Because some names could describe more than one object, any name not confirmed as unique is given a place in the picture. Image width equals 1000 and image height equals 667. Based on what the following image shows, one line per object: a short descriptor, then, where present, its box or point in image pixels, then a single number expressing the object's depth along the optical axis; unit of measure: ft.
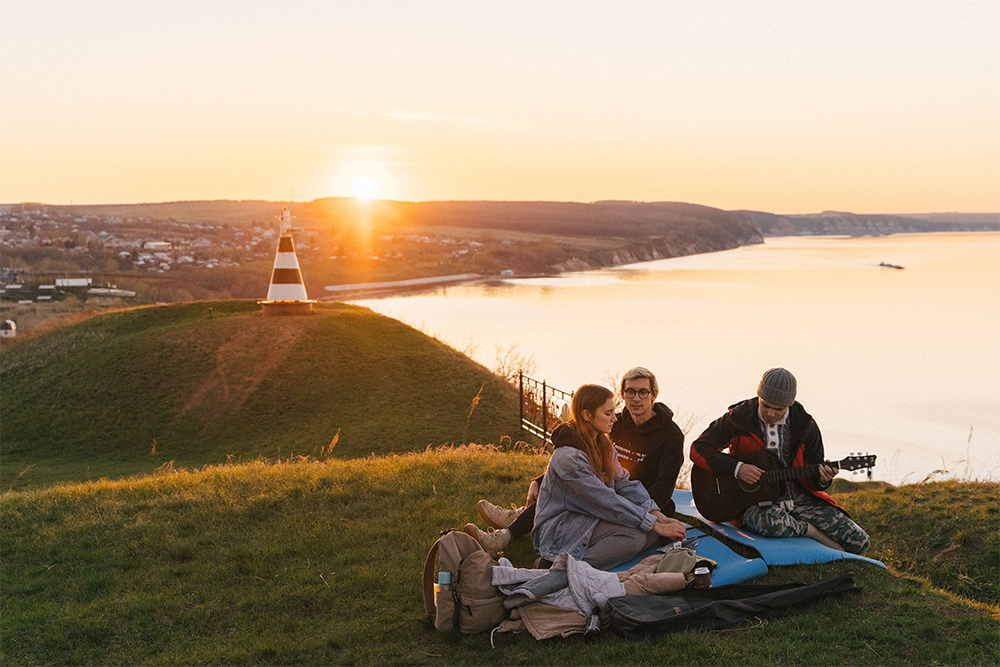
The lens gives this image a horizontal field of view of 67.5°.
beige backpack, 17.42
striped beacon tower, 76.28
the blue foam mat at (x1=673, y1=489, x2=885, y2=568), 19.90
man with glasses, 21.35
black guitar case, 16.67
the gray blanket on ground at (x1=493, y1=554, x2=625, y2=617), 17.26
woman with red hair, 18.89
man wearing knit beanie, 20.29
